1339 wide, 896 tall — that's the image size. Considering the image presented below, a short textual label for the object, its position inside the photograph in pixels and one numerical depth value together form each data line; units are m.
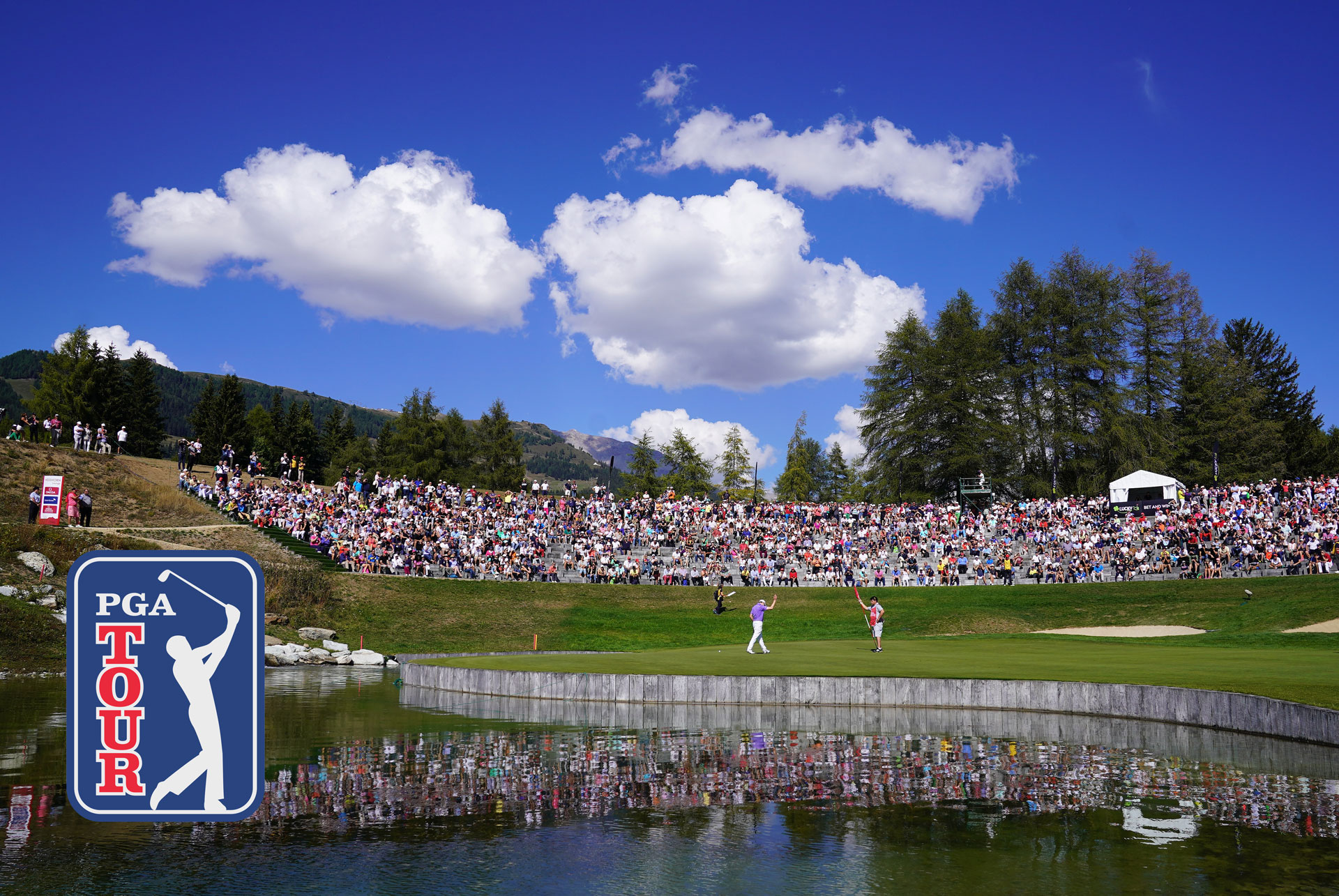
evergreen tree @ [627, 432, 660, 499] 102.69
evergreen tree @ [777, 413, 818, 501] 116.31
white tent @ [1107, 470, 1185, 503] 51.17
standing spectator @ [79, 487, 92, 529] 40.81
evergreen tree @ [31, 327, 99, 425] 88.81
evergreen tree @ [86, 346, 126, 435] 90.12
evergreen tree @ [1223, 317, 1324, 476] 78.88
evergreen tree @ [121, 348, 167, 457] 94.69
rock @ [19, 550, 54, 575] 33.50
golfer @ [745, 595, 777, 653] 26.12
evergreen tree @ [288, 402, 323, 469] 112.19
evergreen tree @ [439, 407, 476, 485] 102.69
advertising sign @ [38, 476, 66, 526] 39.94
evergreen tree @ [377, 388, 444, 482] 98.25
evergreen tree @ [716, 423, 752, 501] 104.62
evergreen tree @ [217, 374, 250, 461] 100.44
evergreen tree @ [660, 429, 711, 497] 101.44
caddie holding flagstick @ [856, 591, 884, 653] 26.44
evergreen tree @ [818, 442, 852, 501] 129.62
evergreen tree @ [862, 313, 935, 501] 74.25
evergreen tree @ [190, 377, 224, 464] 99.62
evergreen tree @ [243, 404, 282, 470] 108.69
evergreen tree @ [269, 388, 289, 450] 110.56
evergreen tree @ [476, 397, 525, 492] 104.19
